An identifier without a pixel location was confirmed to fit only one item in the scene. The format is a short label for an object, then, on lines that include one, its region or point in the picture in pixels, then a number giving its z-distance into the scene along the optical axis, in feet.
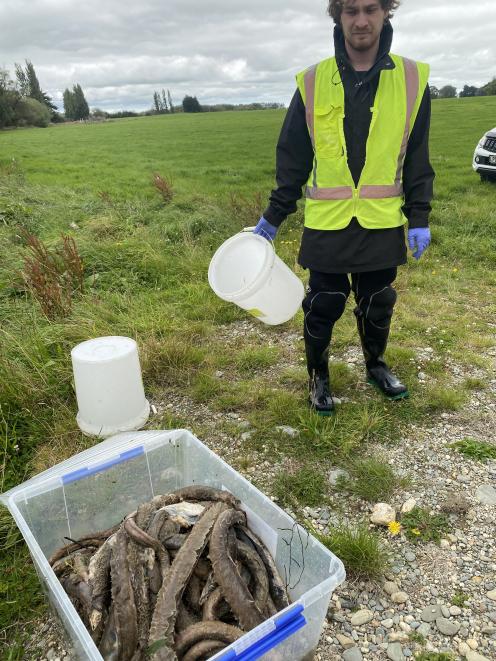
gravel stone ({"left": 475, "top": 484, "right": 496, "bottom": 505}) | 8.31
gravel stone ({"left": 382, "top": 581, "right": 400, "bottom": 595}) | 6.86
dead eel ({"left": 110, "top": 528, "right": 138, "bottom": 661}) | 5.10
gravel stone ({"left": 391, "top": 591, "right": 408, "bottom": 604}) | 6.72
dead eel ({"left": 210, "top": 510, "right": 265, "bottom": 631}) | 5.22
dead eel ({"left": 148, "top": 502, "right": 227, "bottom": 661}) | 5.06
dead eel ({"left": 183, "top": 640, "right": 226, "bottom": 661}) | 4.97
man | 8.56
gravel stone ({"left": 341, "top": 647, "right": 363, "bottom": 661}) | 6.08
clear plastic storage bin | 4.93
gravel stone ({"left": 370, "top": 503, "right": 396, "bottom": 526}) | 7.92
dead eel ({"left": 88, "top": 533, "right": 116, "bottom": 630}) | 5.41
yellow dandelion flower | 7.72
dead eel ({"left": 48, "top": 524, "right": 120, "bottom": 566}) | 6.41
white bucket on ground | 9.42
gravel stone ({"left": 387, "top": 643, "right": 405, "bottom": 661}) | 6.06
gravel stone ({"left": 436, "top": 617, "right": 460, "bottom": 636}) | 6.29
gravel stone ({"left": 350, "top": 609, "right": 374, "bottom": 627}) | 6.49
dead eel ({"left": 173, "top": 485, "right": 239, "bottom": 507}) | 6.53
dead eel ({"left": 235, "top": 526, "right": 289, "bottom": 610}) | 5.82
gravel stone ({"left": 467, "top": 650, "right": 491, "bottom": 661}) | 5.96
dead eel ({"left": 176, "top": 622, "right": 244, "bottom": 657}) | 5.03
